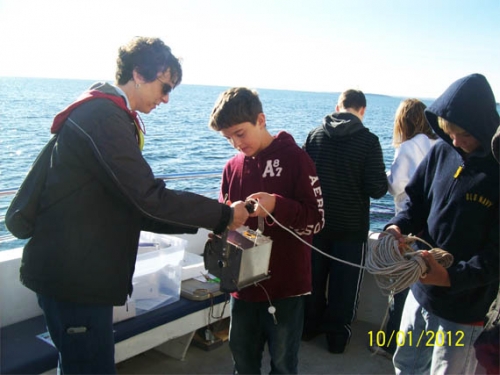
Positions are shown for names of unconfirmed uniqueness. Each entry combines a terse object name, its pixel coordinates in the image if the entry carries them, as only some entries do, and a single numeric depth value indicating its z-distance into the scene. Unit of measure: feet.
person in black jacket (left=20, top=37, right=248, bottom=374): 5.34
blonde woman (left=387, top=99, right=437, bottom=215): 10.88
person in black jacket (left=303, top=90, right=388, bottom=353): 10.89
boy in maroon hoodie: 6.95
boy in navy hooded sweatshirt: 6.00
